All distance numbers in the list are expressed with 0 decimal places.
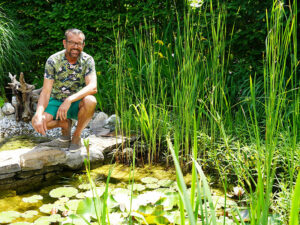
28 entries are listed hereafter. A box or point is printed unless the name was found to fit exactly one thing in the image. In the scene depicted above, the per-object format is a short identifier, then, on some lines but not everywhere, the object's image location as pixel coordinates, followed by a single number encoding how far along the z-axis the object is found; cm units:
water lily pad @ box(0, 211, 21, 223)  183
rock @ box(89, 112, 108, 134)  380
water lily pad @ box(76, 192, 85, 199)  220
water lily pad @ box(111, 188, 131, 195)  215
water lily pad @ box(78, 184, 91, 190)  235
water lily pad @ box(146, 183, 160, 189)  240
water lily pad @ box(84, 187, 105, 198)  203
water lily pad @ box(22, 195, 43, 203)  220
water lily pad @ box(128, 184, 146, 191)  233
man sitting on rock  272
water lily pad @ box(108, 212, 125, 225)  161
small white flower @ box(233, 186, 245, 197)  210
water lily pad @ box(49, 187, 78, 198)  225
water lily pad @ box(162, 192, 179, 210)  182
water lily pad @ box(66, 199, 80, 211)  195
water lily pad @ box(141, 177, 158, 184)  250
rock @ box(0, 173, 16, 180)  244
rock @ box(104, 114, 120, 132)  368
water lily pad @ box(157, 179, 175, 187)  241
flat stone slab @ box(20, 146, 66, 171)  254
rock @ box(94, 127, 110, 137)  338
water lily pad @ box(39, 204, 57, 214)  203
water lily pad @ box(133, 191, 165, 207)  178
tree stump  393
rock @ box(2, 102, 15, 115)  414
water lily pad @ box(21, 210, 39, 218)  194
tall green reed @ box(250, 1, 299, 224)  95
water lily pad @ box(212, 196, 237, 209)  196
